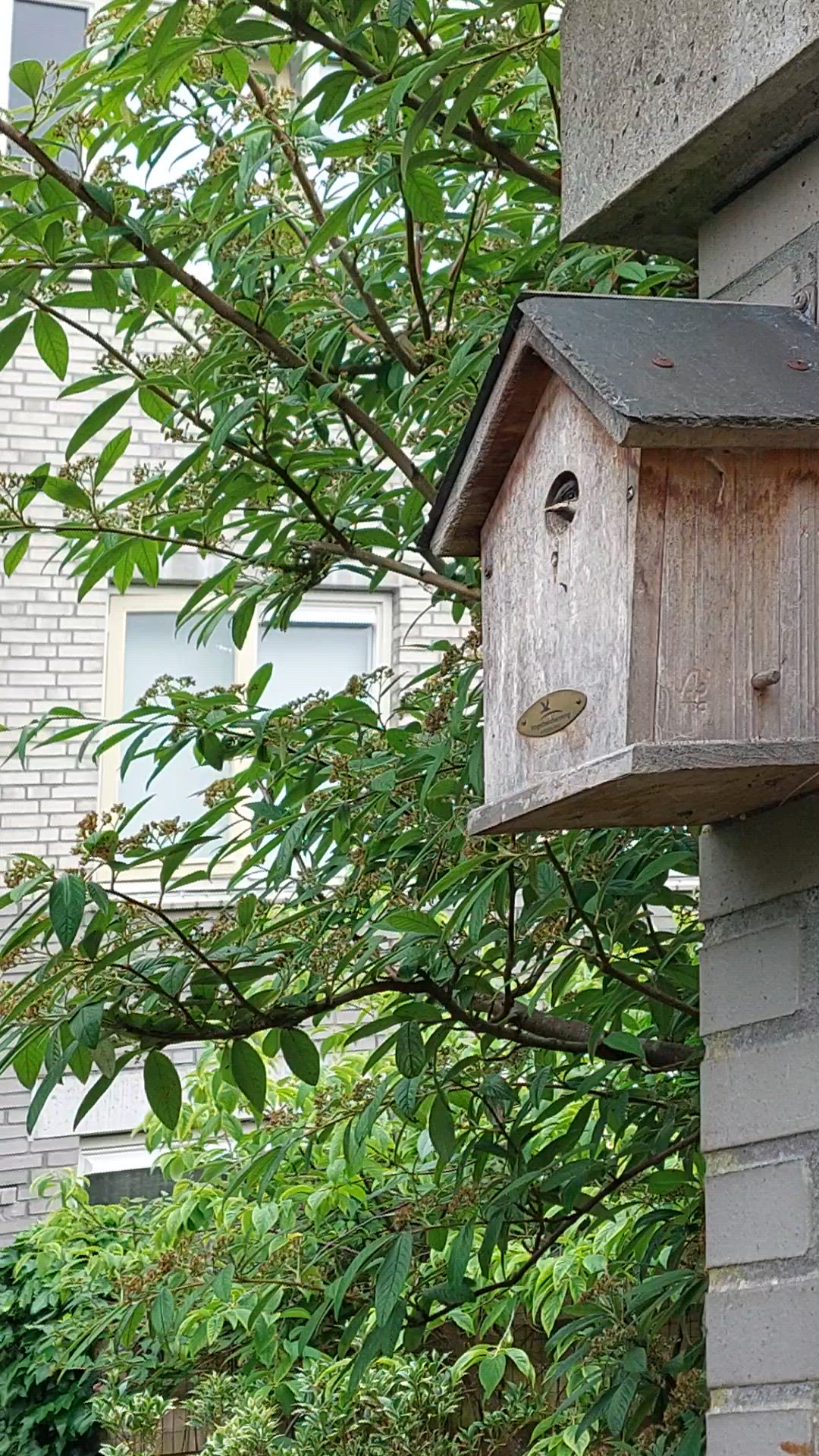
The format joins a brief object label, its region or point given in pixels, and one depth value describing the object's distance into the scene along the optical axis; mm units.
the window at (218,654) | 12465
